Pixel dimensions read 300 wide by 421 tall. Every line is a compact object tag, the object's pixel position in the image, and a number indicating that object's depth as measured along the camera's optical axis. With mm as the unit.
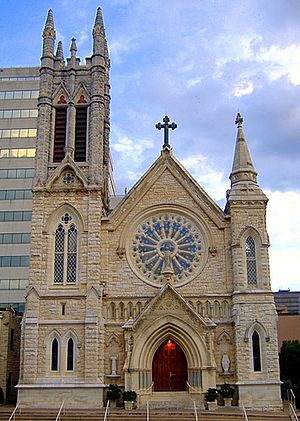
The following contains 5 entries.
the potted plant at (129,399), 28367
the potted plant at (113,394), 29047
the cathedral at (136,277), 29672
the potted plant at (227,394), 28750
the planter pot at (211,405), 27894
